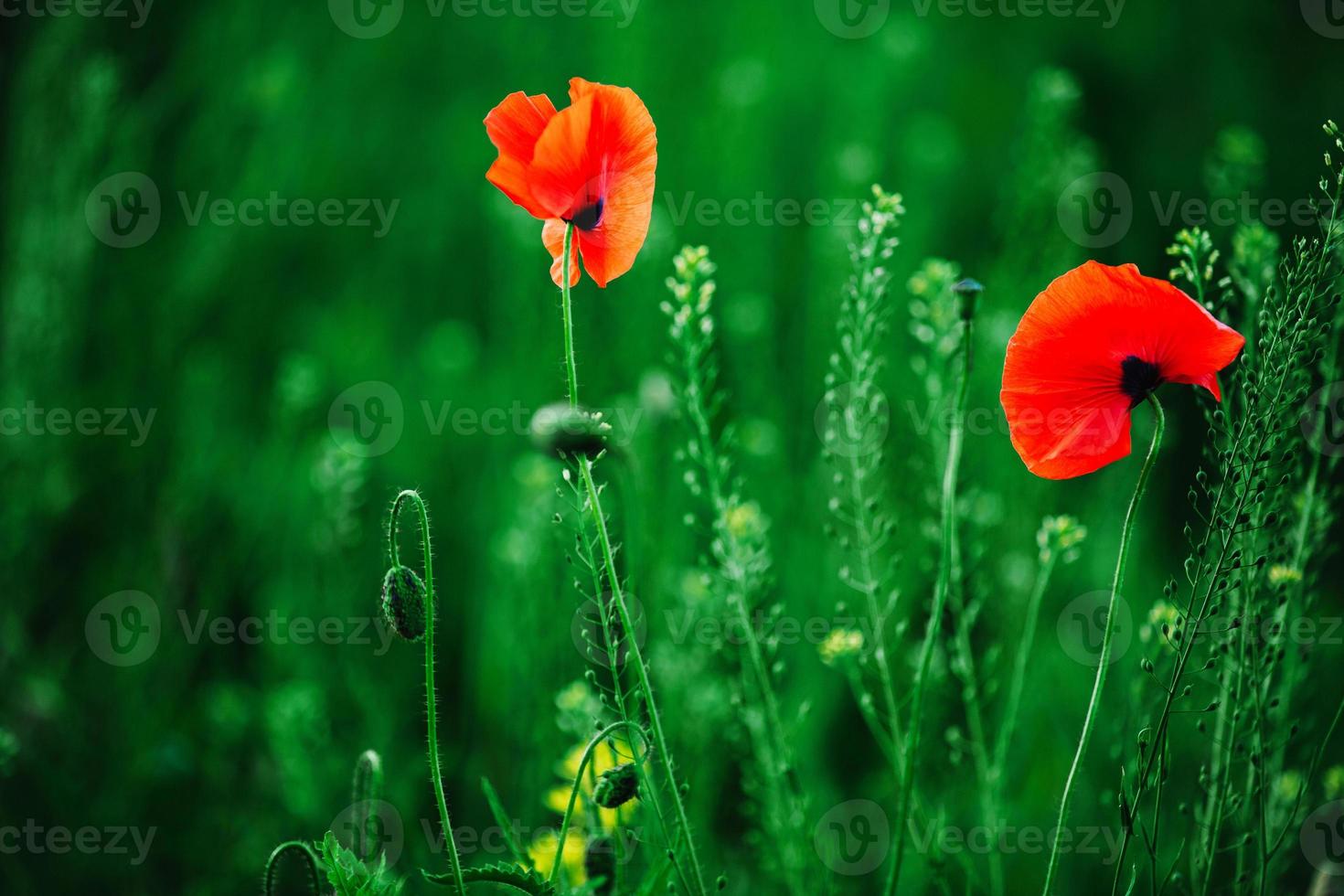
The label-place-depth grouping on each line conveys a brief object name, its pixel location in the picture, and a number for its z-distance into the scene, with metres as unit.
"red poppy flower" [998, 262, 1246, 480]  1.57
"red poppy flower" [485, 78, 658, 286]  1.59
